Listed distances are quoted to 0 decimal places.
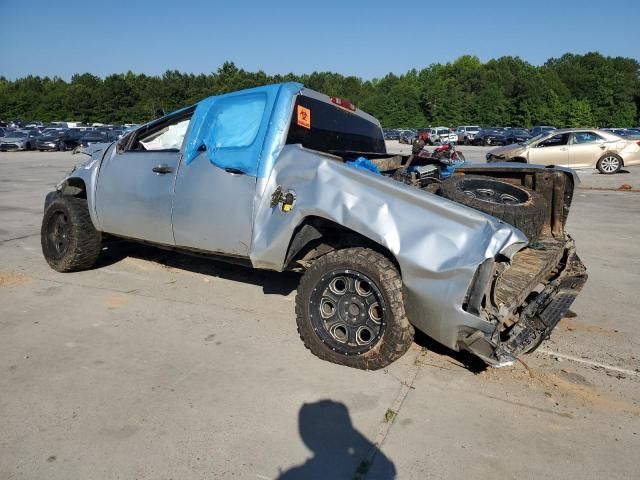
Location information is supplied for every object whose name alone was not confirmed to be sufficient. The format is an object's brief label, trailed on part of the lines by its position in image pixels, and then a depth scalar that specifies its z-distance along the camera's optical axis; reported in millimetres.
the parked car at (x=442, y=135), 44350
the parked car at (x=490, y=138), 43391
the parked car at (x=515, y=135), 42569
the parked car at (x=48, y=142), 32938
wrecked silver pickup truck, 3055
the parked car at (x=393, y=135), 55156
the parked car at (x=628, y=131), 34812
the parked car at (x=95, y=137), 33438
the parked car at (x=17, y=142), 33119
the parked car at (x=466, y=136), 44938
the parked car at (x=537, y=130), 44525
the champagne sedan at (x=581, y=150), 16781
